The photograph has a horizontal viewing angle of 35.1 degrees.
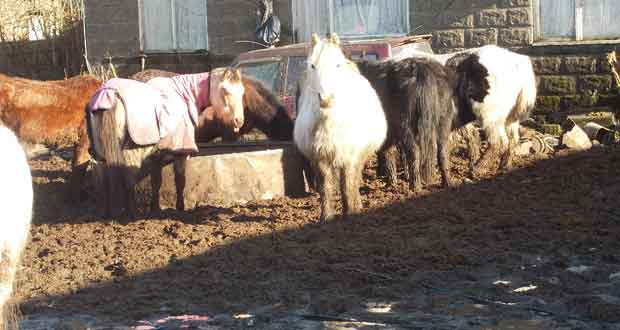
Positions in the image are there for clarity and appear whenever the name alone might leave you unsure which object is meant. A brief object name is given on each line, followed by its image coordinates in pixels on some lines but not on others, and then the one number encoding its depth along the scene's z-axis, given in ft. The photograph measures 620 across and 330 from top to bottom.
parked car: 41.01
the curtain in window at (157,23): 59.67
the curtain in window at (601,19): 47.98
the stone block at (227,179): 33.78
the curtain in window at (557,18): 48.75
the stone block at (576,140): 43.11
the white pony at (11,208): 17.10
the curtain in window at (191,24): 58.44
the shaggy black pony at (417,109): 34.50
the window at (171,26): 58.85
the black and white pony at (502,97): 37.78
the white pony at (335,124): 29.07
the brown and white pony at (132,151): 31.37
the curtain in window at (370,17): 52.80
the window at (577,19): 48.06
